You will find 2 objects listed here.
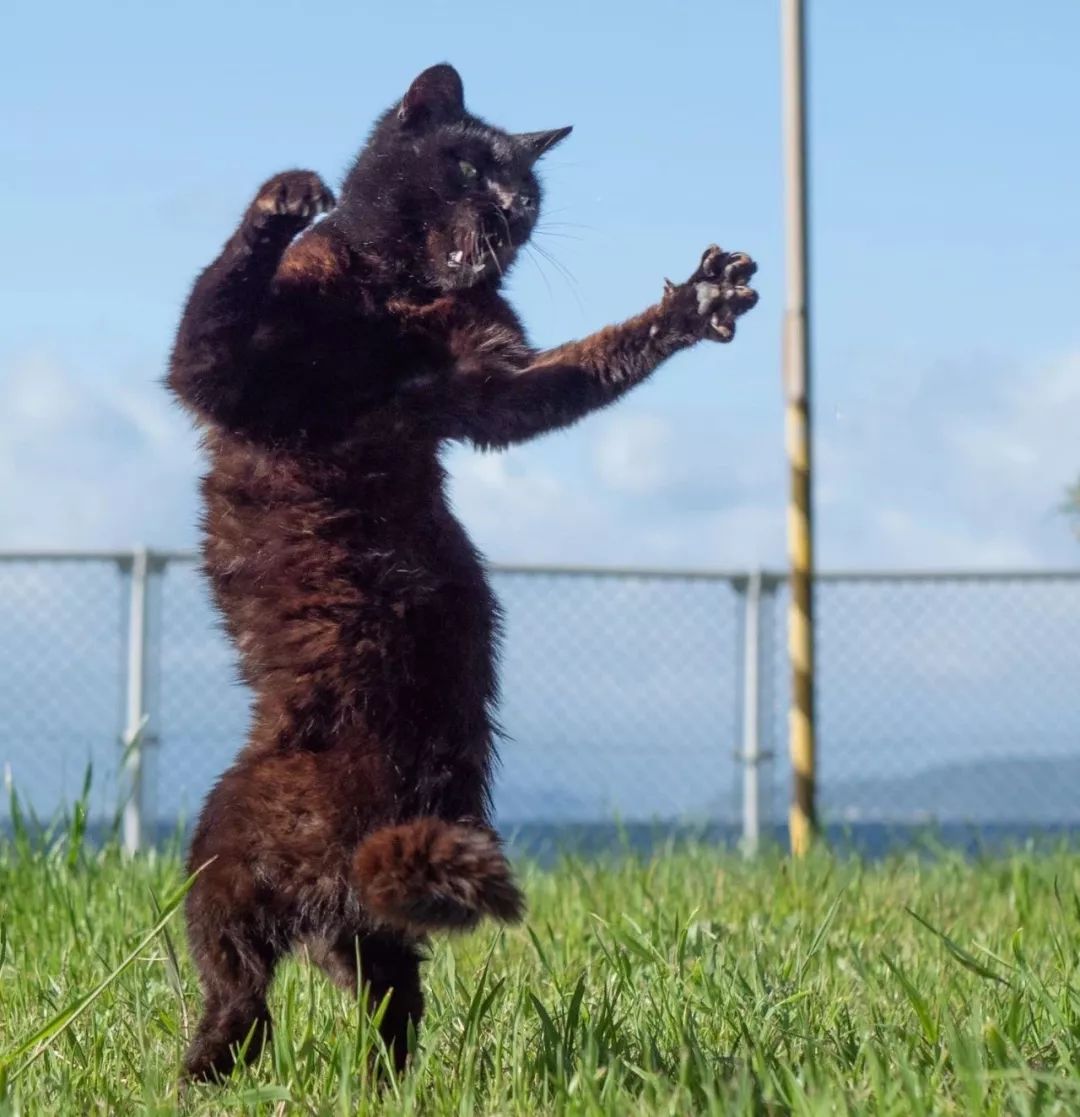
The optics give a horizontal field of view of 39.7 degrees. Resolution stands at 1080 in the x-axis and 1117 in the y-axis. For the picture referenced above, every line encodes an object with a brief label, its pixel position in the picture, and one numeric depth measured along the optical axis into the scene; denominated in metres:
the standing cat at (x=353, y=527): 2.02
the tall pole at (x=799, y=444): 5.34
